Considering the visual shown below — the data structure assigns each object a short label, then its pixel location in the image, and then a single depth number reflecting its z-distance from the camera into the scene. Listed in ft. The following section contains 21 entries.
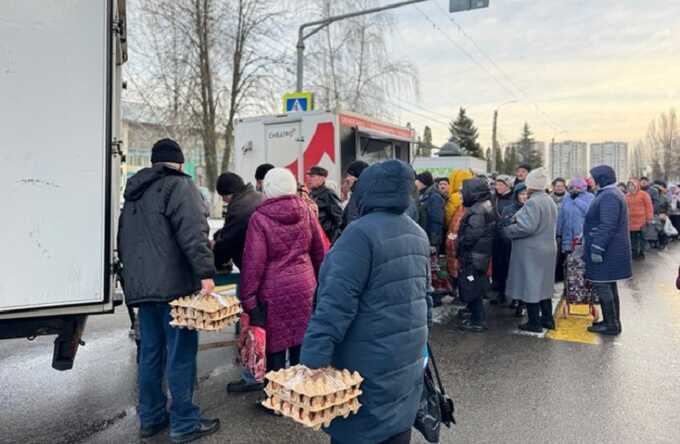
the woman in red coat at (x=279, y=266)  11.93
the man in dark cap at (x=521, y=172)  26.92
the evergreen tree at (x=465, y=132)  179.22
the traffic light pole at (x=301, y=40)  39.00
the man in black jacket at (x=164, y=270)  10.97
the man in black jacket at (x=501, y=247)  23.99
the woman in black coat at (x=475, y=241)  19.54
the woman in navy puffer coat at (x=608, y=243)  18.84
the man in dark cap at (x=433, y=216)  23.24
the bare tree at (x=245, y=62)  62.80
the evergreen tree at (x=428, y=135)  242.21
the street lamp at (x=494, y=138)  114.83
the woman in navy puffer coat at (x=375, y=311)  7.02
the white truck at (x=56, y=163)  9.16
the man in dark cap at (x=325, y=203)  19.03
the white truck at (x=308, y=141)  27.81
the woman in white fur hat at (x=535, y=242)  19.26
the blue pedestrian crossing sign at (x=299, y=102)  31.42
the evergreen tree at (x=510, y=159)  227.61
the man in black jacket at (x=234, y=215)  13.83
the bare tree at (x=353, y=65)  69.10
